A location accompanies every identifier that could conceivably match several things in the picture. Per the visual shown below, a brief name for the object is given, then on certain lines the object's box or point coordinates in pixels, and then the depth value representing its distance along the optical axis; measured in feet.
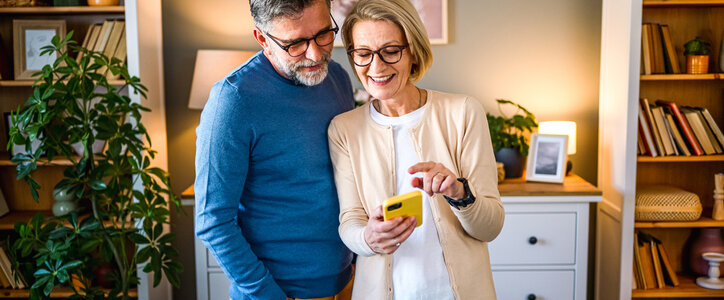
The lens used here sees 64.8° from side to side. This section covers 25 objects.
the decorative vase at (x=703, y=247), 9.06
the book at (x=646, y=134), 8.71
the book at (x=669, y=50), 8.73
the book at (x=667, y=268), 9.07
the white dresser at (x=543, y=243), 8.27
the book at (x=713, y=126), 8.72
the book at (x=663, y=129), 8.76
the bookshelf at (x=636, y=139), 8.45
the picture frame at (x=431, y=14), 9.58
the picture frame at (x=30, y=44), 8.68
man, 4.30
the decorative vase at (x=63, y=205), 8.38
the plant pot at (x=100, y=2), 8.57
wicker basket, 8.68
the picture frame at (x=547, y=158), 8.75
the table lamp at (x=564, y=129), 9.30
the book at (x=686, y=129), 8.73
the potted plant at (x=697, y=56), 8.59
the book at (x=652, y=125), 8.73
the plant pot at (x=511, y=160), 8.98
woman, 4.24
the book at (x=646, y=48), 8.64
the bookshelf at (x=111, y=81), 8.40
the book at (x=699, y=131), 8.73
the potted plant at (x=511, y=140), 9.00
